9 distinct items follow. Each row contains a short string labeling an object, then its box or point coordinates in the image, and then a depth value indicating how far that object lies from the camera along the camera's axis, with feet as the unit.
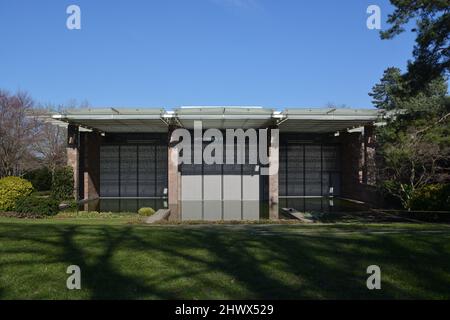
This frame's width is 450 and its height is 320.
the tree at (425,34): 56.54
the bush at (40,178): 136.67
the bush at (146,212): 73.94
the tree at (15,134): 111.24
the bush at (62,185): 96.37
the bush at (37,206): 65.26
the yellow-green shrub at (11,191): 69.62
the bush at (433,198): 64.49
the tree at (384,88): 180.76
